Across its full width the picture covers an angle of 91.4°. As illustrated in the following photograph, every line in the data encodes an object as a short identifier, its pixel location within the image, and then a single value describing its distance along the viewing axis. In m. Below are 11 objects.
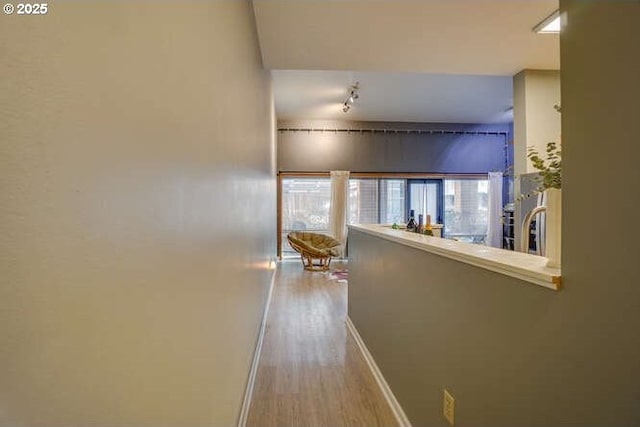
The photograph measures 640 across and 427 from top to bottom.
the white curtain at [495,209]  7.39
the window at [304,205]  7.21
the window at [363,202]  7.26
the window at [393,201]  7.34
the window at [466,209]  7.53
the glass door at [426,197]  7.42
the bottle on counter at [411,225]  3.73
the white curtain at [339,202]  7.10
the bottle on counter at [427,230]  3.24
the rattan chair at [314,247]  6.20
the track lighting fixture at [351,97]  5.02
